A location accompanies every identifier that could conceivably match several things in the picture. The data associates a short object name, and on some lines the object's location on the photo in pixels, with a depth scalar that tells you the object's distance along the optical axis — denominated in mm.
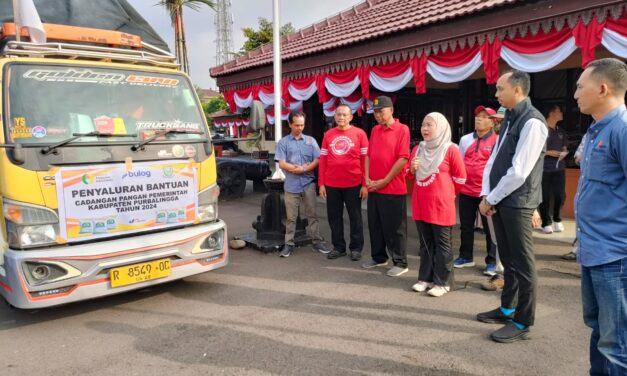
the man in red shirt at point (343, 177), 5234
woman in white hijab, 4109
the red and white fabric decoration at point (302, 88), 9383
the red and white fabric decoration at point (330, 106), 9672
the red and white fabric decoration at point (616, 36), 4863
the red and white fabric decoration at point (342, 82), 8383
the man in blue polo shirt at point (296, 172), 5539
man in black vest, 3047
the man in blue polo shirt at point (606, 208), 2143
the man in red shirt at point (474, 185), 4816
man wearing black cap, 4633
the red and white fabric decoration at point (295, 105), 10555
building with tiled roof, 5434
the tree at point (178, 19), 16562
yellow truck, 3404
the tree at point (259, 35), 23469
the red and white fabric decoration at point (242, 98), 11352
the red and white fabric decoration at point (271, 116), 11082
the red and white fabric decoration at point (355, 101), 9203
